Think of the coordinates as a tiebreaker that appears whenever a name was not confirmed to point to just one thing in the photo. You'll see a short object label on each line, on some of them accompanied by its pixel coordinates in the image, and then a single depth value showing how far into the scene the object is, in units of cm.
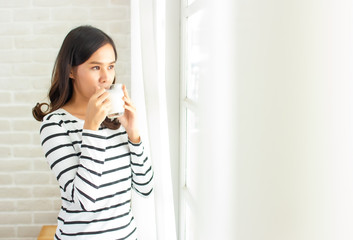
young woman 109
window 145
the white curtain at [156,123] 109
